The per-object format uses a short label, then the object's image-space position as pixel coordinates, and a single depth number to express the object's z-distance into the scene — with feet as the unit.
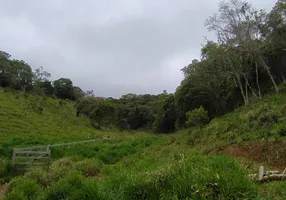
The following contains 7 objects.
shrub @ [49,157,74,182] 24.03
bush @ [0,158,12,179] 31.53
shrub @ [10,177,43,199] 18.50
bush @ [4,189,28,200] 17.59
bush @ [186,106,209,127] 53.81
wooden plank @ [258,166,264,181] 15.49
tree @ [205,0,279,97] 59.01
